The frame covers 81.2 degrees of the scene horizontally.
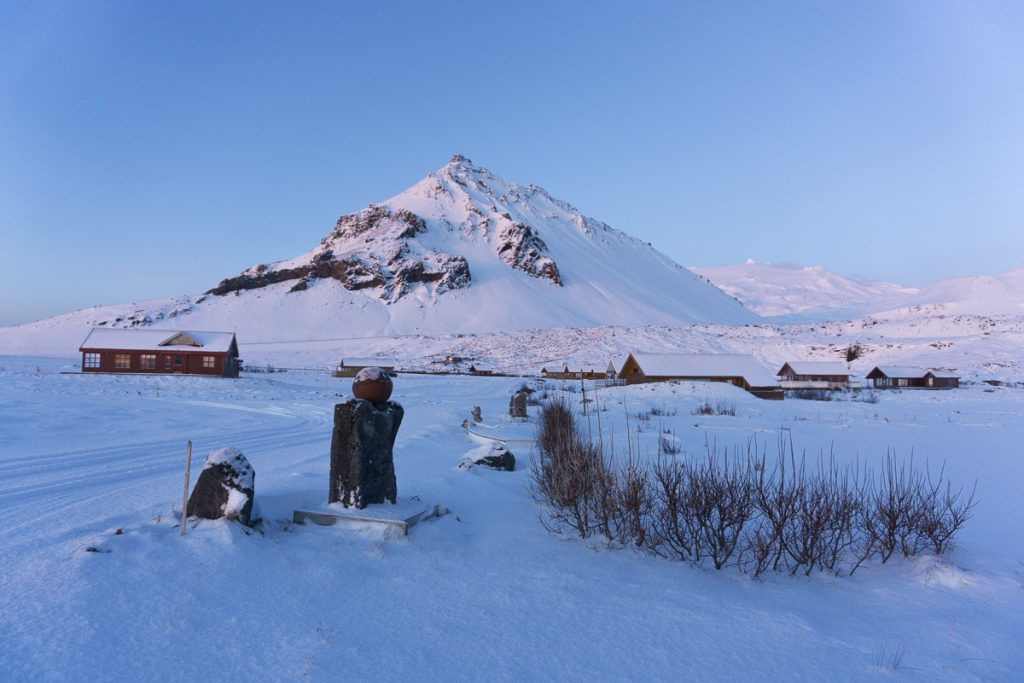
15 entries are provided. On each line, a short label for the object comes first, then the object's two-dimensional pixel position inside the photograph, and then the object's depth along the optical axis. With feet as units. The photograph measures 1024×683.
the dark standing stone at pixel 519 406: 71.57
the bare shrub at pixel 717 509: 20.98
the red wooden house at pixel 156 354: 154.40
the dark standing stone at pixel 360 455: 23.32
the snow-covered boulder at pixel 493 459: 37.73
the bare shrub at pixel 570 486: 24.07
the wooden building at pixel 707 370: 127.95
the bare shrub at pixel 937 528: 21.90
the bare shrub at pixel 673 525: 21.52
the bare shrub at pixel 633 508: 22.43
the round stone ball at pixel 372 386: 24.20
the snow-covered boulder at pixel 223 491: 20.35
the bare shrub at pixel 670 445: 42.26
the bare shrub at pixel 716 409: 82.89
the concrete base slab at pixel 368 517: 21.91
